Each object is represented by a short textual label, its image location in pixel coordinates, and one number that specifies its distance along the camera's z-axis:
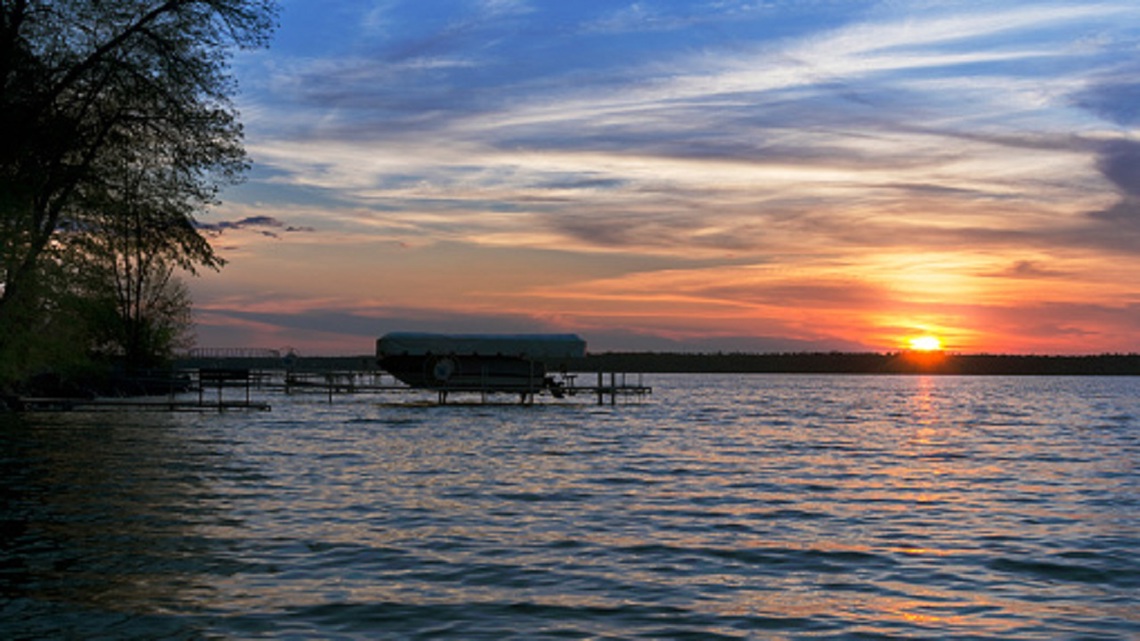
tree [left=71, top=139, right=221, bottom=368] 37.25
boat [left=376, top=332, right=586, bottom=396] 65.31
